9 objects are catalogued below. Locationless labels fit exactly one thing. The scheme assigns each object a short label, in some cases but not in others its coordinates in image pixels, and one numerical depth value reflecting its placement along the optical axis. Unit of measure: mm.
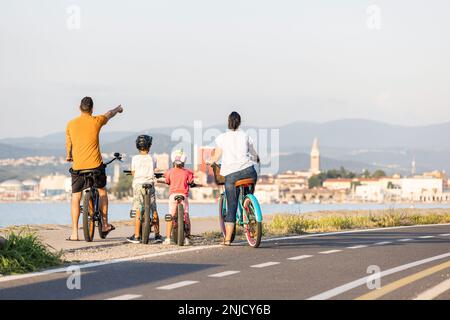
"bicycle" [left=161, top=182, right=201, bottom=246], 15539
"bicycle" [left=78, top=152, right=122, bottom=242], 15702
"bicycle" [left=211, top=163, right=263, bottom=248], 14742
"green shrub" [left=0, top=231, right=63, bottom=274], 11500
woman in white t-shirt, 15266
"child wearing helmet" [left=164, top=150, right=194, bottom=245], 15719
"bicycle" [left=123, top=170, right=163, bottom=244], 15773
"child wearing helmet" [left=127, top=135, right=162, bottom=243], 15938
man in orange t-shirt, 15930
